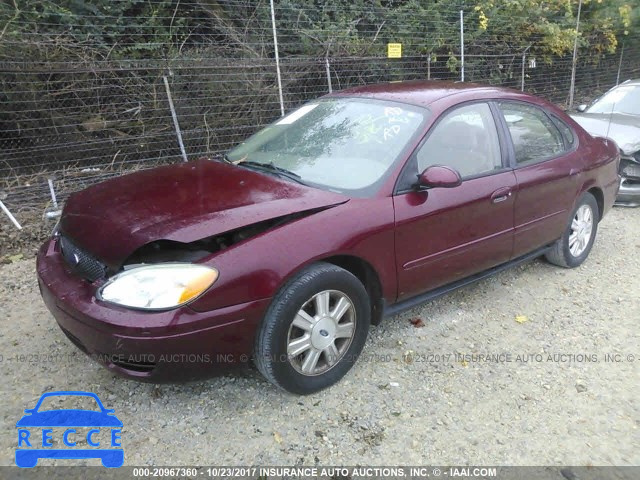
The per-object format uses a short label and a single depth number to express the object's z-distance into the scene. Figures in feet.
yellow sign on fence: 28.68
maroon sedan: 7.82
